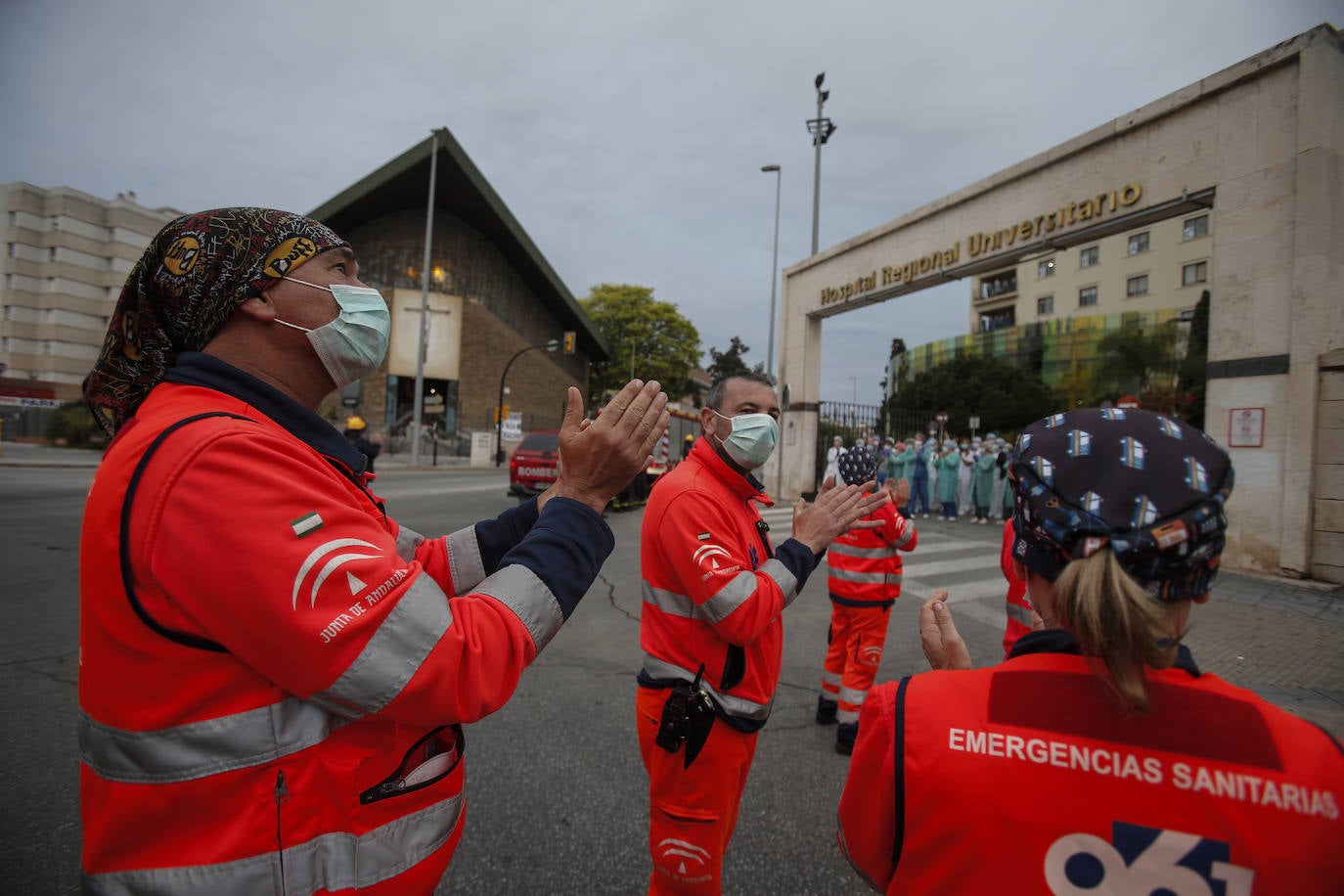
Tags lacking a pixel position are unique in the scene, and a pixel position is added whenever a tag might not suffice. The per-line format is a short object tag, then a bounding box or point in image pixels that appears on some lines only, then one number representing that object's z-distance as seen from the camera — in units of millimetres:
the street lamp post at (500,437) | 31750
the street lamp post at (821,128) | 19062
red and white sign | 7555
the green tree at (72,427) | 24875
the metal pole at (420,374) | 26375
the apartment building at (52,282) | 42500
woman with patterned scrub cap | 828
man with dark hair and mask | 1916
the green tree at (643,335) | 55875
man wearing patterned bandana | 934
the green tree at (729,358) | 71875
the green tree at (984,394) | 39219
